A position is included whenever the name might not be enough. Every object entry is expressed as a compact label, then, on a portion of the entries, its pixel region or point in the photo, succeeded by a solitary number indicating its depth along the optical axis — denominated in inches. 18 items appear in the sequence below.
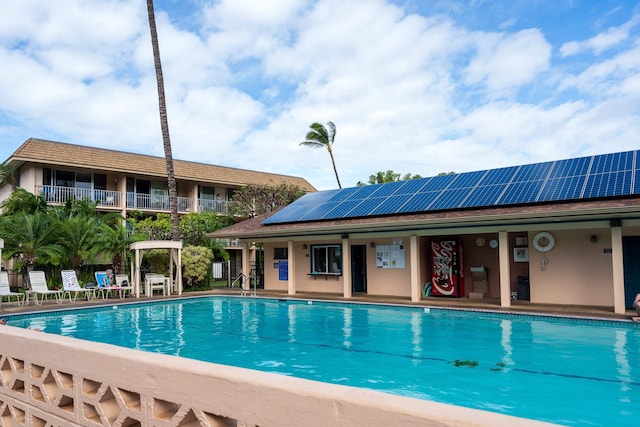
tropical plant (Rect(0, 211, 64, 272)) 720.3
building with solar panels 527.3
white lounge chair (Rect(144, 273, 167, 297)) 769.9
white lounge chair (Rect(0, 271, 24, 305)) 610.2
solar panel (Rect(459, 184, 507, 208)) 588.9
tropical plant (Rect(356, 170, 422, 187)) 1571.1
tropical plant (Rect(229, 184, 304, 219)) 1131.3
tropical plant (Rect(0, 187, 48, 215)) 852.6
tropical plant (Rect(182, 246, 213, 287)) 866.1
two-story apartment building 987.9
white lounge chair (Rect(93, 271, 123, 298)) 737.6
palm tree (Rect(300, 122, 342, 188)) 1492.4
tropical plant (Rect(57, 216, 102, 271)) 769.6
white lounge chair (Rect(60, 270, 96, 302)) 692.1
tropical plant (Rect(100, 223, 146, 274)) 789.2
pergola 757.3
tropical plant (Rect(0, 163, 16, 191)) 989.2
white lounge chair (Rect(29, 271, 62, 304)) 653.9
